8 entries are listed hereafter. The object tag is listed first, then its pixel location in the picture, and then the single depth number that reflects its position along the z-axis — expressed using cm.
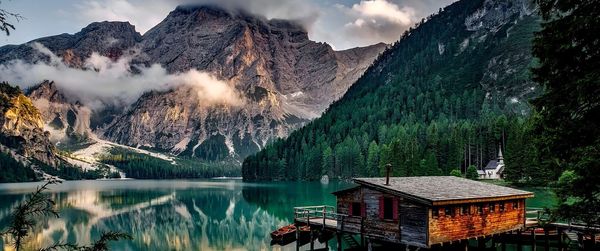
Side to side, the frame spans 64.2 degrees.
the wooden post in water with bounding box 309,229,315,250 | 4638
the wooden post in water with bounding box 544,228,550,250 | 4269
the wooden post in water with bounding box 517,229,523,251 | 4347
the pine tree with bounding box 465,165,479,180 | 12531
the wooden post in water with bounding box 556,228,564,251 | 4259
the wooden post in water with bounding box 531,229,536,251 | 4321
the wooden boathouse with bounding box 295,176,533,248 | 3569
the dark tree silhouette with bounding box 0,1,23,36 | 1080
